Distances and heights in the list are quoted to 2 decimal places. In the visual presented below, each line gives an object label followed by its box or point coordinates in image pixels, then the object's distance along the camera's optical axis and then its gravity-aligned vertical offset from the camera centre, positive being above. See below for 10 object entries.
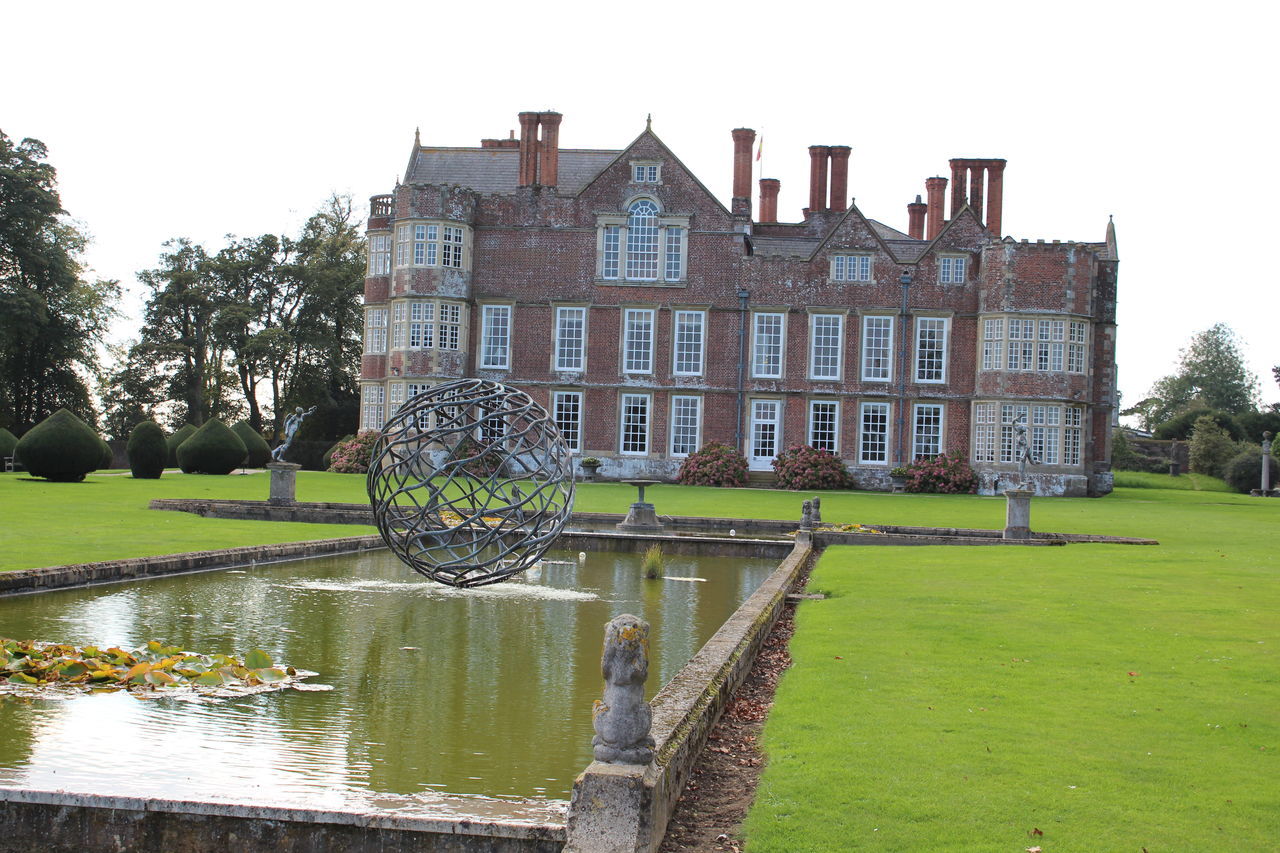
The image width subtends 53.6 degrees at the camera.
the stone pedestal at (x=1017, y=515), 21.75 -1.13
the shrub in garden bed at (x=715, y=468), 37.06 -0.80
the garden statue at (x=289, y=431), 24.58 -0.06
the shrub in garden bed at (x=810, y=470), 36.78 -0.77
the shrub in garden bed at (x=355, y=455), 37.22 -0.73
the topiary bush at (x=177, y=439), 39.28 -0.48
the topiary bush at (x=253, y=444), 40.66 -0.55
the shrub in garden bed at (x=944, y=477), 37.00 -0.87
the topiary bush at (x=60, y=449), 30.36 -0.68
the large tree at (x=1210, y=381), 78.94 +4.79
